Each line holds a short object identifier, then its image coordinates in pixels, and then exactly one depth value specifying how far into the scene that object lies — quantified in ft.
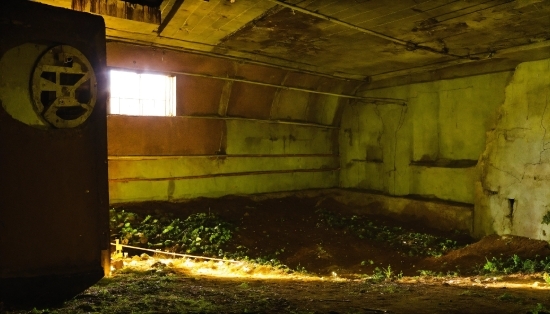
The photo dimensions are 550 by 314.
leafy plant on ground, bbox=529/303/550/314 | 10.73
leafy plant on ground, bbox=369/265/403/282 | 18.30
